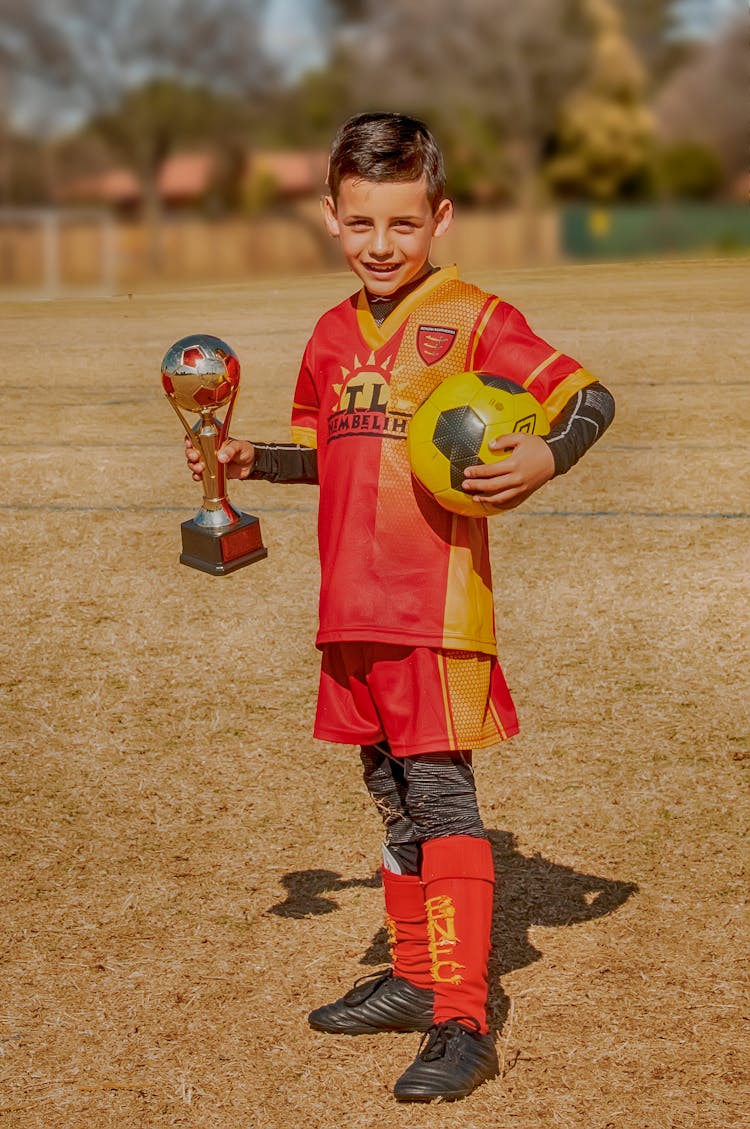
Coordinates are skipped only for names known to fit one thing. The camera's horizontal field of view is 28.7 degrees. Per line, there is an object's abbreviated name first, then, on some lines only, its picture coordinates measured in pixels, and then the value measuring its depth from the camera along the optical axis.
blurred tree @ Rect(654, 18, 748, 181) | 16.89
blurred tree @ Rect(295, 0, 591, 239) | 22.11
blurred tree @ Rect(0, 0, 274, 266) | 23.76
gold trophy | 3.58
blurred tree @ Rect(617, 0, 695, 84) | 19.83
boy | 3.33
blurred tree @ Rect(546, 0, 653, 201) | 19.72
